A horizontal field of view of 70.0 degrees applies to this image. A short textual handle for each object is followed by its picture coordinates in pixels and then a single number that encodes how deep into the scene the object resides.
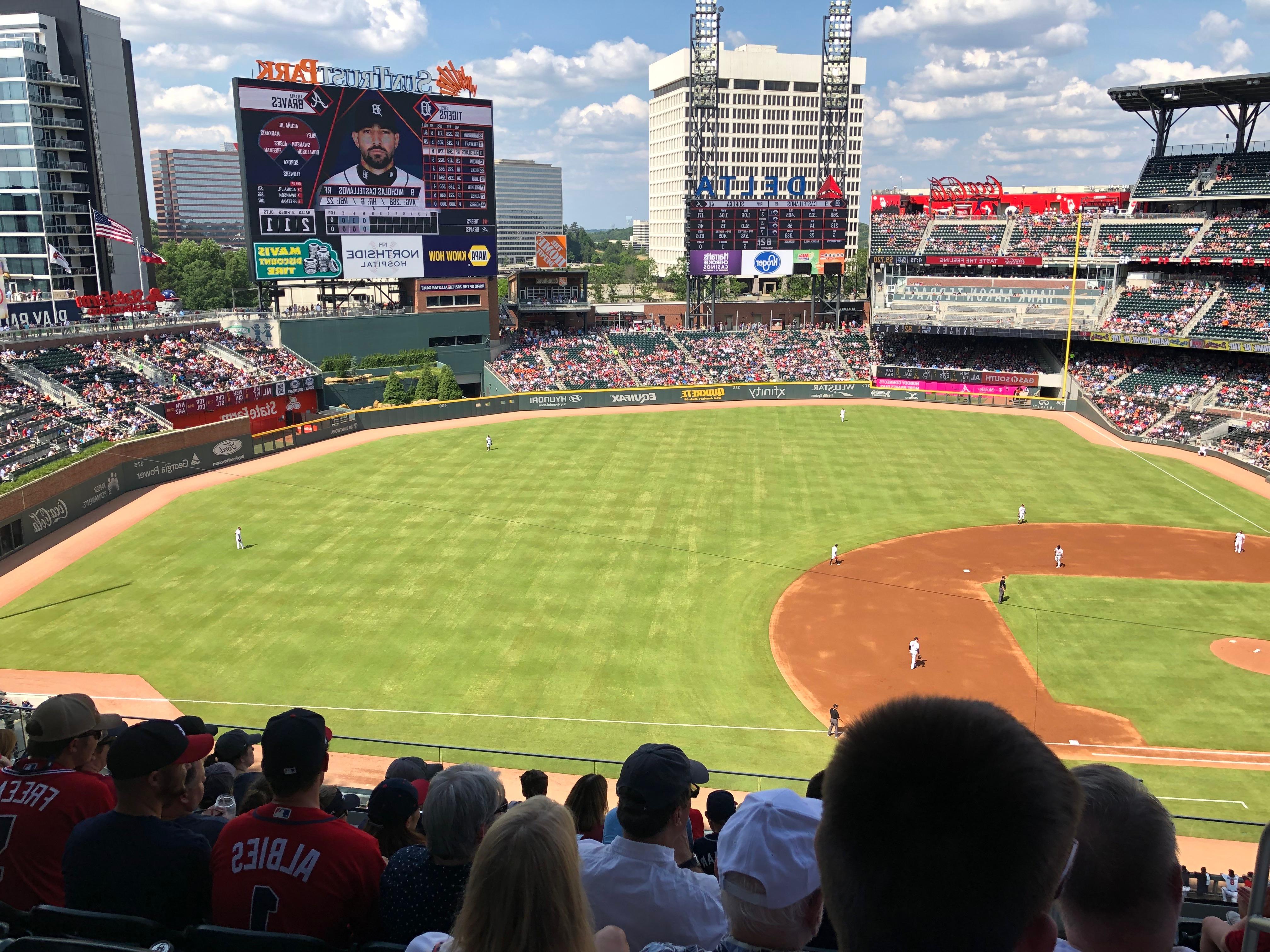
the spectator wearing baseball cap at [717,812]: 7.10
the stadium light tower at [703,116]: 82.31
